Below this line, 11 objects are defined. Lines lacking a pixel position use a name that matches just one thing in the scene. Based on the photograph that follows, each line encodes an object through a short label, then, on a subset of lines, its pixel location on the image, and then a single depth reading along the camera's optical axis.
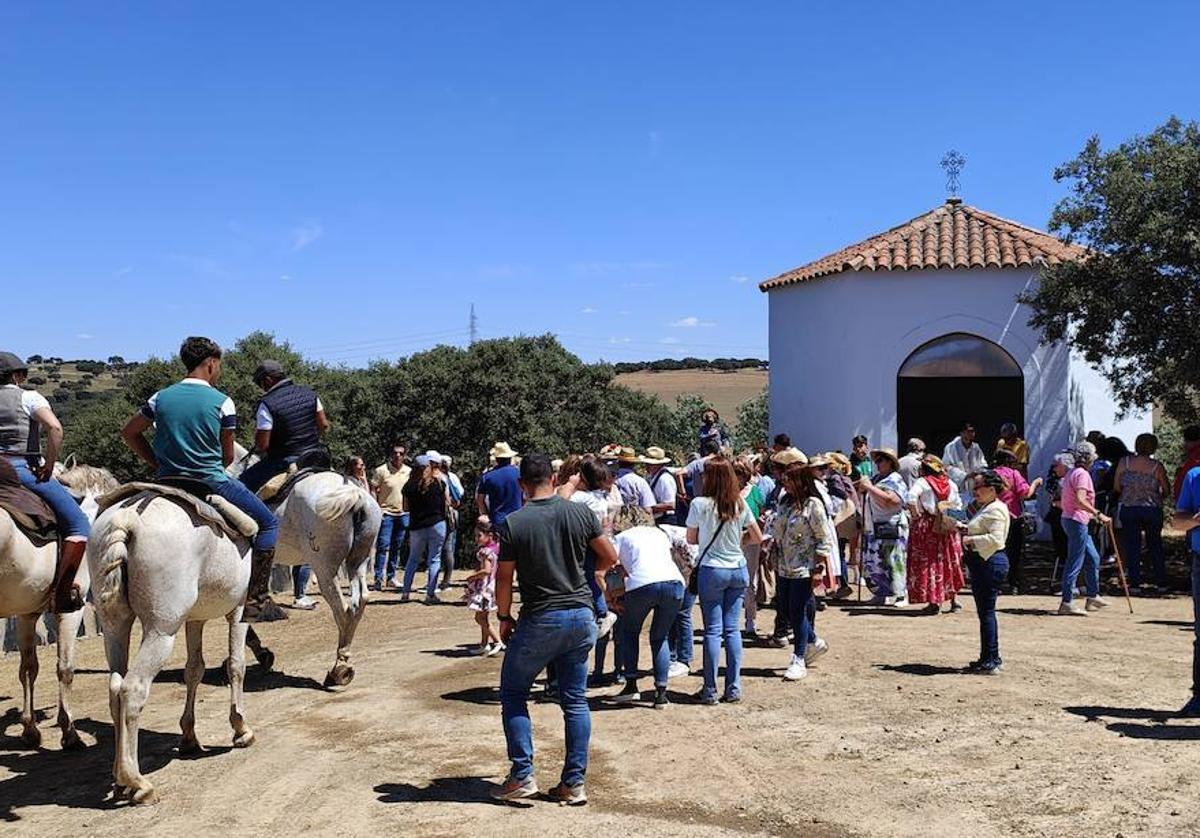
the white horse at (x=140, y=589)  6.08
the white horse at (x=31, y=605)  6.85
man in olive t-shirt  5.92
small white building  20.66
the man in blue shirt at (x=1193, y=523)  7.51
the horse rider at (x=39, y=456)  7.14
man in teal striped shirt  6.64
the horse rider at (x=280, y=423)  8.83
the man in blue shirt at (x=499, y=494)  10.30
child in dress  10.05
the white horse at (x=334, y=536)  8.98
